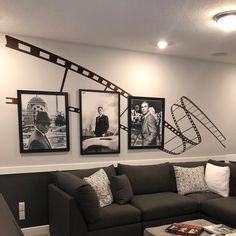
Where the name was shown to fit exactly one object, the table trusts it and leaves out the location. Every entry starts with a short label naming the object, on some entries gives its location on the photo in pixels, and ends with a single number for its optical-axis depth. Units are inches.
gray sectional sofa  108.5
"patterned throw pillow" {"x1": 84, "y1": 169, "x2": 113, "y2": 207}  121.6
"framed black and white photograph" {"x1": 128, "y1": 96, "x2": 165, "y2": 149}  157.9
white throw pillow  144.3
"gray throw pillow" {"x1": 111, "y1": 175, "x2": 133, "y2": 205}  126.4
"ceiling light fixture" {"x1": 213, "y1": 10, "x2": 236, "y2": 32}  98.5
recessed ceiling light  139.1
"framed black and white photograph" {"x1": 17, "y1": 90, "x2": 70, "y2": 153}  131.3
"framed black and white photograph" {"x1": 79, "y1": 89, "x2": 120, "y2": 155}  144.8
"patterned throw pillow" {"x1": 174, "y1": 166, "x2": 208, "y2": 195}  146.6
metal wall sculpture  152.2
